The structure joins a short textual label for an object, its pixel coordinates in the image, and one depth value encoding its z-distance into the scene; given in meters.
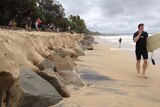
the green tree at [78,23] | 43.42
